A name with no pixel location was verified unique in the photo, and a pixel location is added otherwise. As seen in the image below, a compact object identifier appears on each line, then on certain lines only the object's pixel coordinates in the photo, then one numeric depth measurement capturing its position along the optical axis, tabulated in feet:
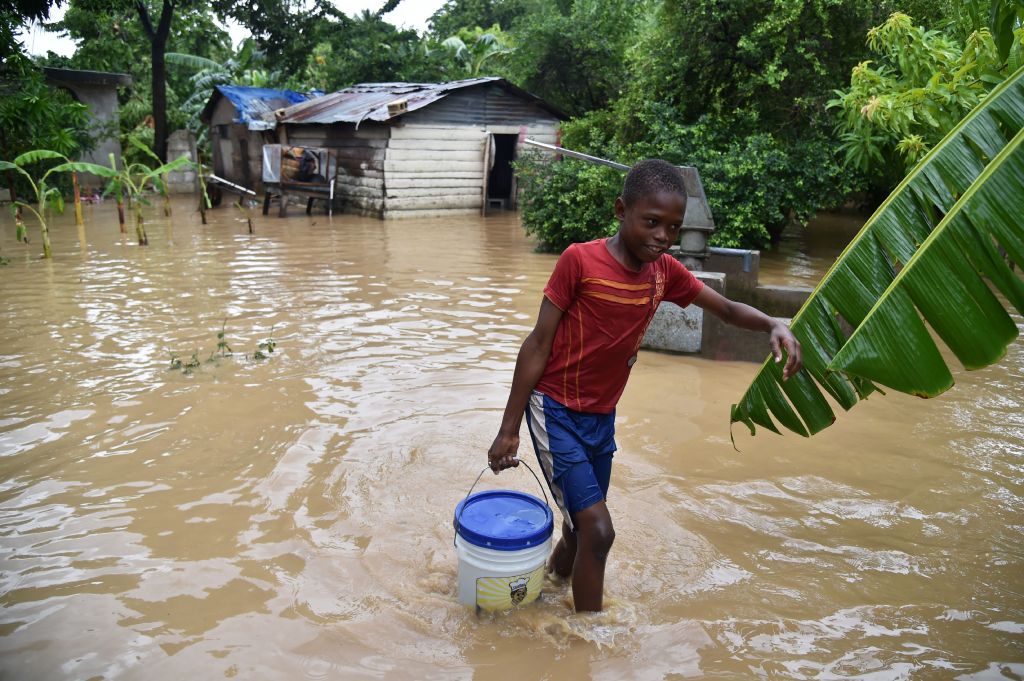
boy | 8.54
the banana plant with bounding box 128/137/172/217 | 41.57
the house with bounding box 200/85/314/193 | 67.92
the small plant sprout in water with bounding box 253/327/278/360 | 20.18
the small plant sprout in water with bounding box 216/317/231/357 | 19.93
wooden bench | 56.65
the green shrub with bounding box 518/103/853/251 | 35.04
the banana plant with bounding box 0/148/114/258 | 35.65
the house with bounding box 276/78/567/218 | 54.39
